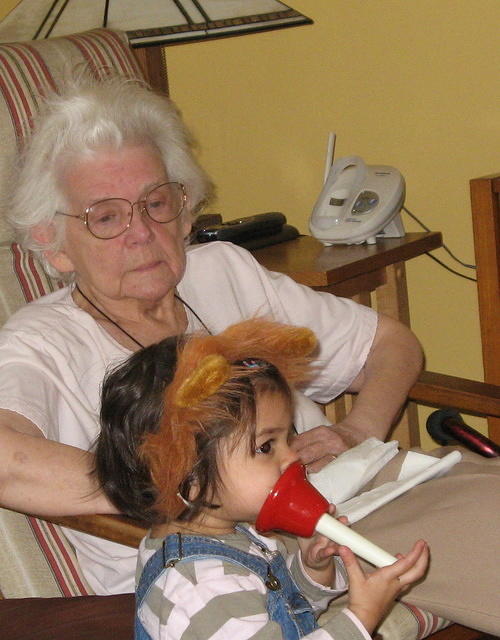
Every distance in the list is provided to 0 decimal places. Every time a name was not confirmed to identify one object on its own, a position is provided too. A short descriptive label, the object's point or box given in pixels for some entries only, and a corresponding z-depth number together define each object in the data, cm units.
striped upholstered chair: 154
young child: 119
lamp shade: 177
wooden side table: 194
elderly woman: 142
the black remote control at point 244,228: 206
